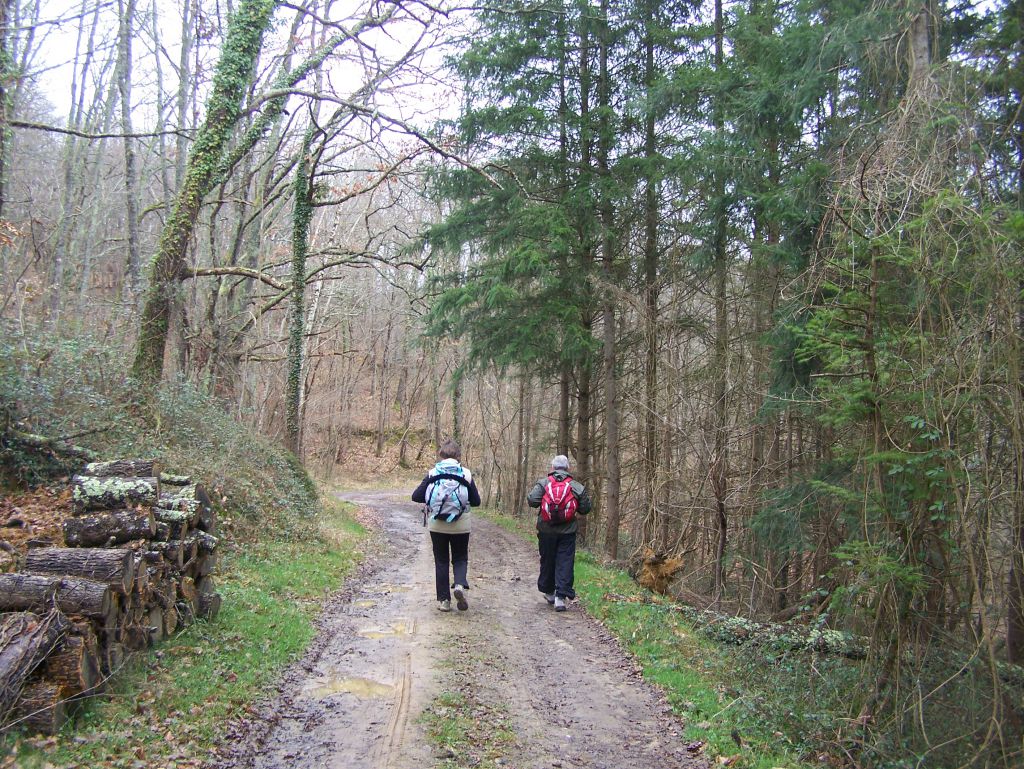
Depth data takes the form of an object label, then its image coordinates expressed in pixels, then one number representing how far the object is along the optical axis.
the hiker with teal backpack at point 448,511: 8.67
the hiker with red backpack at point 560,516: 9.27
